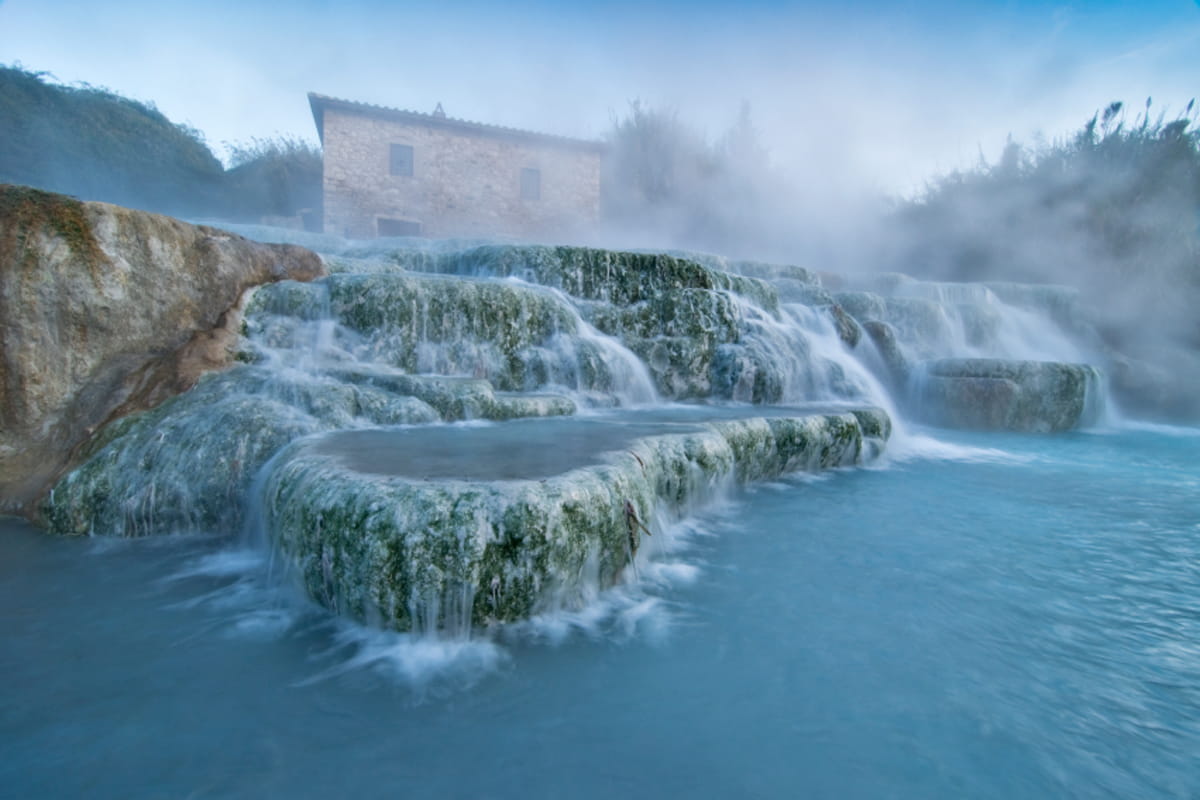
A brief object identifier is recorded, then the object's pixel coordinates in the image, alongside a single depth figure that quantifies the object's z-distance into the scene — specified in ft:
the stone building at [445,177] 48.08
